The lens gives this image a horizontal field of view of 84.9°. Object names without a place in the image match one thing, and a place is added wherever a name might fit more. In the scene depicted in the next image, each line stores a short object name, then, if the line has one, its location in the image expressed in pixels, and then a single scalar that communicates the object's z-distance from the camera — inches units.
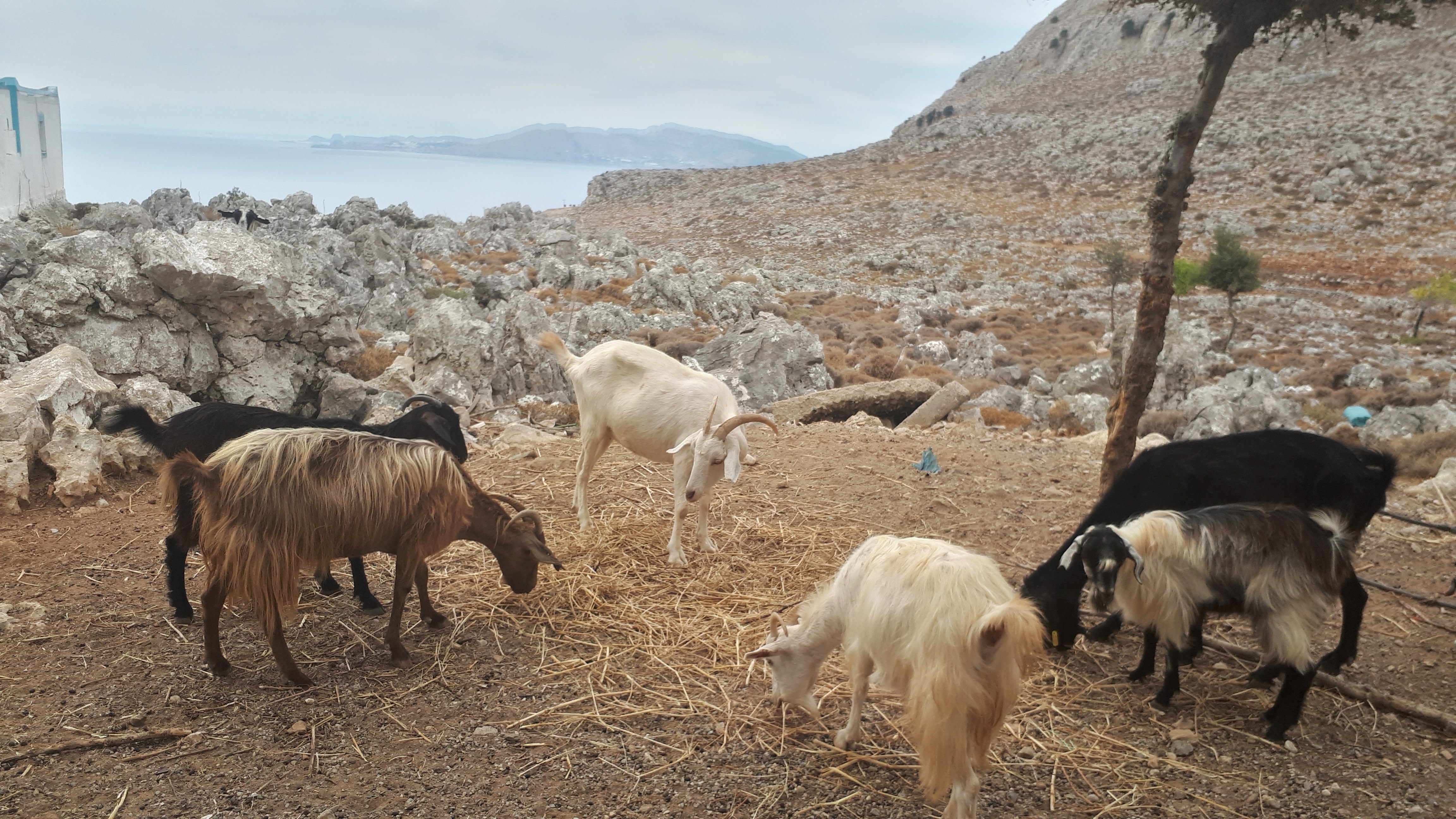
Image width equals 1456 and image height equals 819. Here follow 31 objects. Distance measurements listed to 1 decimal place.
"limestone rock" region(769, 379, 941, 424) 447.2
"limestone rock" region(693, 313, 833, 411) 557.3
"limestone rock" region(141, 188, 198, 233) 1277.1
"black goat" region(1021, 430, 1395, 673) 182.2
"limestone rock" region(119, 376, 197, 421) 317.7
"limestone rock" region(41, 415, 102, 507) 258.8
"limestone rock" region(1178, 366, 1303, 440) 547.2
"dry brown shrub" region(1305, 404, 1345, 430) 636.7
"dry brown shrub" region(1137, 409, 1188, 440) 580.1
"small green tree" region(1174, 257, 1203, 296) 1139.3
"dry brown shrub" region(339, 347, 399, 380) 442.6
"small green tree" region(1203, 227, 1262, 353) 1182.9
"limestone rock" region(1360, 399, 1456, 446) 544.1
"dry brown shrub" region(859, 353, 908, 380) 789.9
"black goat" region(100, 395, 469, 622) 192.9
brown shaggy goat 165.8
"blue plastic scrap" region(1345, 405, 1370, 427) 614.2
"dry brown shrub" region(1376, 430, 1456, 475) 402.3
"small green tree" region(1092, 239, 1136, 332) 1332.4
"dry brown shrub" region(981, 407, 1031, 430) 523.8
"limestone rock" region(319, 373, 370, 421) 390.0
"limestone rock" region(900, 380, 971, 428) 451.5
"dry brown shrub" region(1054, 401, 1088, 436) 552.1
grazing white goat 127.0
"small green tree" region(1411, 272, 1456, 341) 1034.1
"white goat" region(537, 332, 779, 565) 228.7
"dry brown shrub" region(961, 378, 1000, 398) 718.5
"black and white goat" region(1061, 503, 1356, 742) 158.4
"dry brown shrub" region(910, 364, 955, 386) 761.6
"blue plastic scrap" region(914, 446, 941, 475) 321.1
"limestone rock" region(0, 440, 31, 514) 245.0
